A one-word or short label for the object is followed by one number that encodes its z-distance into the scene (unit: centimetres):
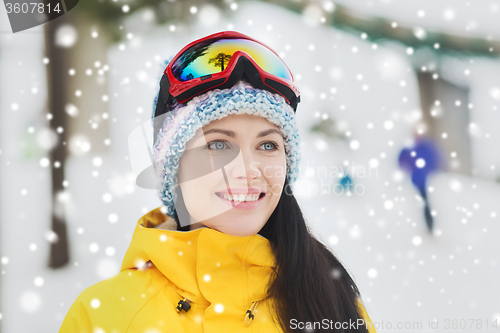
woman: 122
